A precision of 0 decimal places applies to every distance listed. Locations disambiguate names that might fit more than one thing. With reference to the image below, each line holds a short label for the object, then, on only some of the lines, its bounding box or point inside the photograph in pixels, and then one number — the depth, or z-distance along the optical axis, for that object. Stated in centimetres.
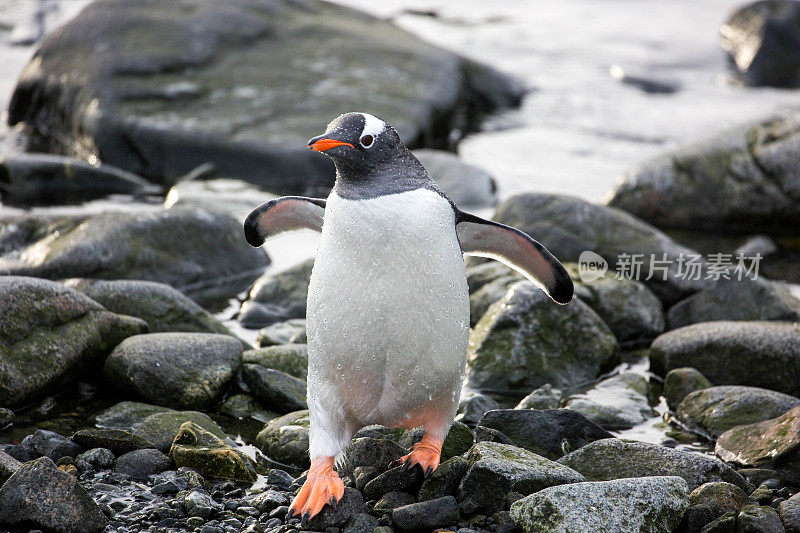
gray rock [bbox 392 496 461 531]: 759
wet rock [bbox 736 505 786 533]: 733
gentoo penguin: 774
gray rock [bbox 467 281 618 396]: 1183
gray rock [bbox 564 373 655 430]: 1067
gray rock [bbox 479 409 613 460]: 925
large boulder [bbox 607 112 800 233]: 1903
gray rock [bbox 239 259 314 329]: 1353
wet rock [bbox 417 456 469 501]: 809
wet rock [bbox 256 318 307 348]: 1245
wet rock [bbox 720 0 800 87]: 3219
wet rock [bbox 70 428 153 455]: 873
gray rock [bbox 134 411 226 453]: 909
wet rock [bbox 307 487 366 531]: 768
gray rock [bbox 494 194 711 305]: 1452
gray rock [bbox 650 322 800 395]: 1131
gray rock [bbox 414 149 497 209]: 1847
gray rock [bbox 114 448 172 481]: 845
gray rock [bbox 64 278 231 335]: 1184
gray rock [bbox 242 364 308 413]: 1050
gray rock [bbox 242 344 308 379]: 1116
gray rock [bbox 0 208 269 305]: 1358
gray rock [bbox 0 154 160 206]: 1825
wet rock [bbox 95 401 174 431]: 975
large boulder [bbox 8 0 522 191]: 2030
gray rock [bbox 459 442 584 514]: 790
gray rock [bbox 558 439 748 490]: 845
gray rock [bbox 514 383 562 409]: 1049
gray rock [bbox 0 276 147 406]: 978
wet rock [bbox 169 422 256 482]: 863
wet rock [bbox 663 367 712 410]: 1116
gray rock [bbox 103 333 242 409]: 1020
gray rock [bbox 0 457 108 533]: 720
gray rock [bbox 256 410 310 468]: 925
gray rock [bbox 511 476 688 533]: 721
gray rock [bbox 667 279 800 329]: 1340
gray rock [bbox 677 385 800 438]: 1017
